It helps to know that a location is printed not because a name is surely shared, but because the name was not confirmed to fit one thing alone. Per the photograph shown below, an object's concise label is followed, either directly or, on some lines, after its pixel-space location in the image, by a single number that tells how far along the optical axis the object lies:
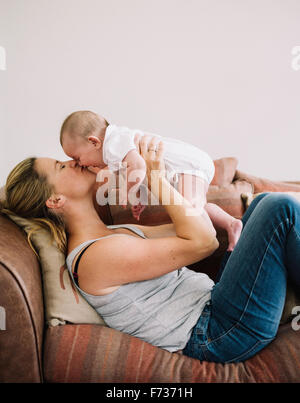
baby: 1.34
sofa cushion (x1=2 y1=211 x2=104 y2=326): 1.07
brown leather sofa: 0.93
